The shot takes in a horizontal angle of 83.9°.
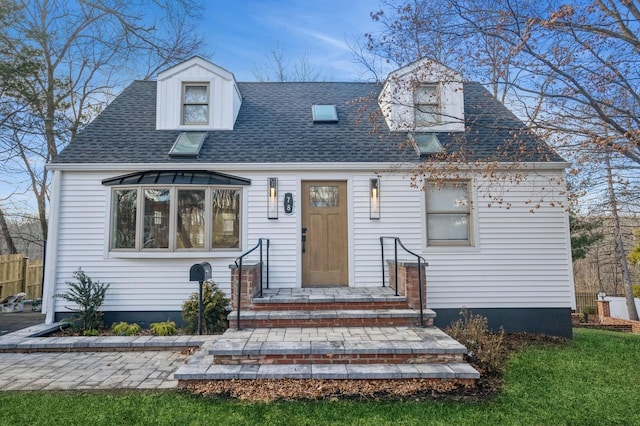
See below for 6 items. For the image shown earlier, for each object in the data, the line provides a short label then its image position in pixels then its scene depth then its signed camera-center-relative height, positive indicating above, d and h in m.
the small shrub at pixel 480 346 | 4.64 -1.46
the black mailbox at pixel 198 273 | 5.91 -0.50
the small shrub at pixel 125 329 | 6.29 -1.54
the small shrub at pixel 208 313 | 6.21 -1.23
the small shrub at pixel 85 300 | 6.54 -1.06
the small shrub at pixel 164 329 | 6.15 -1.50
